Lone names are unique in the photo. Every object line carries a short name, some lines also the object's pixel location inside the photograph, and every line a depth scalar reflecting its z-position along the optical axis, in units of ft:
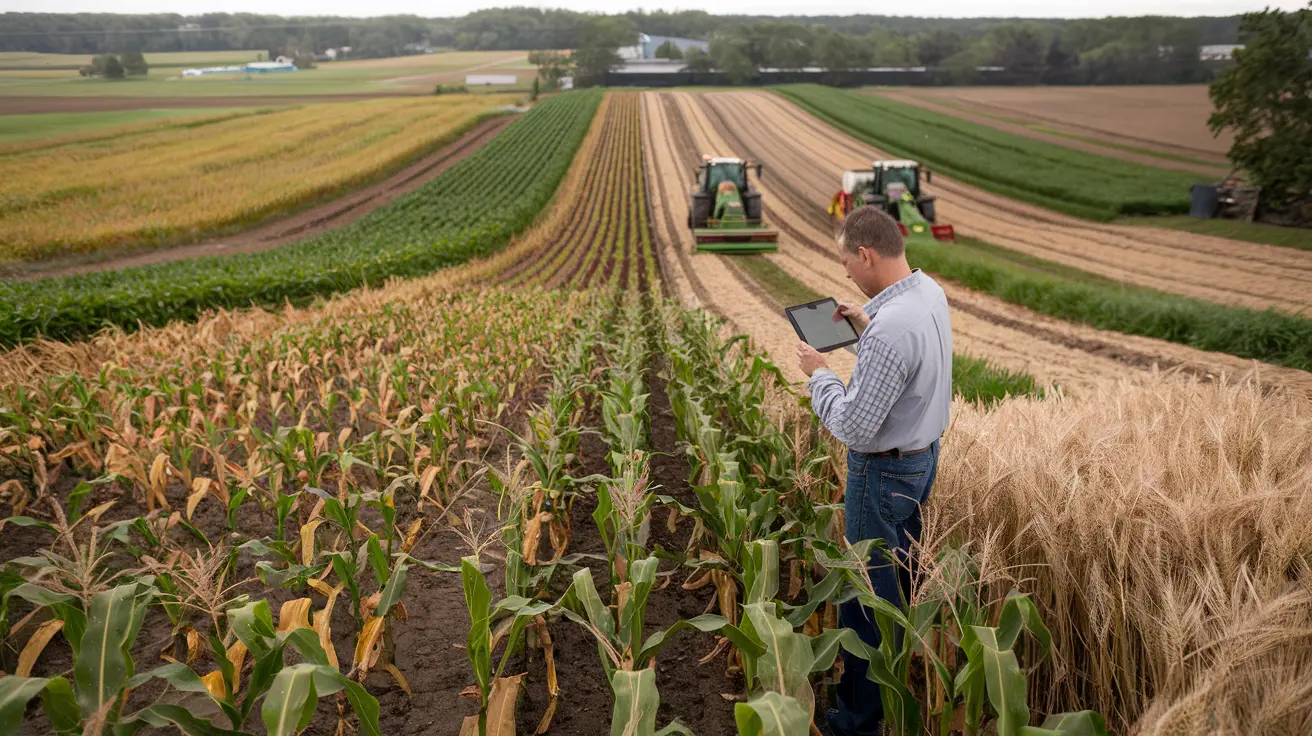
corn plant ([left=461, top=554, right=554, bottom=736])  8.17
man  9.01
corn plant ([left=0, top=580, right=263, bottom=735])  6.24
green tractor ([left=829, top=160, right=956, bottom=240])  61.41
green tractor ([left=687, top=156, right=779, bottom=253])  61.77
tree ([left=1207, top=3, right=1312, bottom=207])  61.67
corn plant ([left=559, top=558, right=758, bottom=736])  6.50
